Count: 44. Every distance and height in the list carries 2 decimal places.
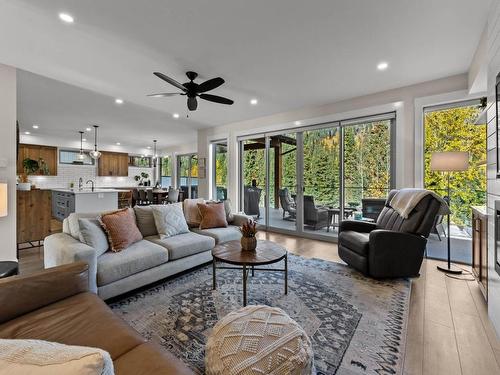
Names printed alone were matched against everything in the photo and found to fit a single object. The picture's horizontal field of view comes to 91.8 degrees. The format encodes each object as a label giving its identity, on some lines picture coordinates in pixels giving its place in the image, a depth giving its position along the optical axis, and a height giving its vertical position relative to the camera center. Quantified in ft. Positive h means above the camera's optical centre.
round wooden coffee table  7.19 -2.26
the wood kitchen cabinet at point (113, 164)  30.35 +2.67
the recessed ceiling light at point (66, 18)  7.52 +5.27
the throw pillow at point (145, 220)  10.17 -1.53
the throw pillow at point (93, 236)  7.59 -1.65
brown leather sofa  3.31 -2.33
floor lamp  9.50 +0.99
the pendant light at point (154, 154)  35.00 +4.15
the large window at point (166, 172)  35.88 +1.94
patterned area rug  5.38 -3.69
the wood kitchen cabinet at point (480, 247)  7.54 -2.07
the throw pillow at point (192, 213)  12.12 -1.43
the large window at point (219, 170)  22.39 +1.40
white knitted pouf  3.68 -2.63
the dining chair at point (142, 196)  26.21 -1.23
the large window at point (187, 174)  32.24 +1.47
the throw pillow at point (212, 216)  11.94 -1.56
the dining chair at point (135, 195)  26.37 -1.19
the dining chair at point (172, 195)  25.31 -1.07
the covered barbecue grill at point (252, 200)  20.01 -1.26
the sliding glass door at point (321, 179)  15.57 +0.42
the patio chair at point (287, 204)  17.82 -1.38
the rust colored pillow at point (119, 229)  8.31 -1.60
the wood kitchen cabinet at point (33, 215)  13.17 -1.73
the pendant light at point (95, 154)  23.48 +2.96
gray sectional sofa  6.99 -2.36
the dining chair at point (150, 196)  26.05 -1.22
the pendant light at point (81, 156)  24.54 +2.87
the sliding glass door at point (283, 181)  17.70 +0.33
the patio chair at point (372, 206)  13.92 -1.22
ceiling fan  10.44 +4.38
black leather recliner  9.22 -2.32
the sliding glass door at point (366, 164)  13.79 +1.26
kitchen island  16.96 -1.22
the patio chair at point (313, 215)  16.20 -2.00
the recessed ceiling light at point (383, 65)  10.39 +5.27
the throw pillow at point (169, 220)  10.08 -1.53
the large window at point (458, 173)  11.31 +0.96
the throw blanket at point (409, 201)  9.28 -0.61
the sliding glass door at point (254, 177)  19.48 +0.68
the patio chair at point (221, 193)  22.39 -0.74
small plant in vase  8.37 -1.84
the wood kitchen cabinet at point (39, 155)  24.25 +3.09
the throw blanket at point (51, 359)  1.66 -1.28
